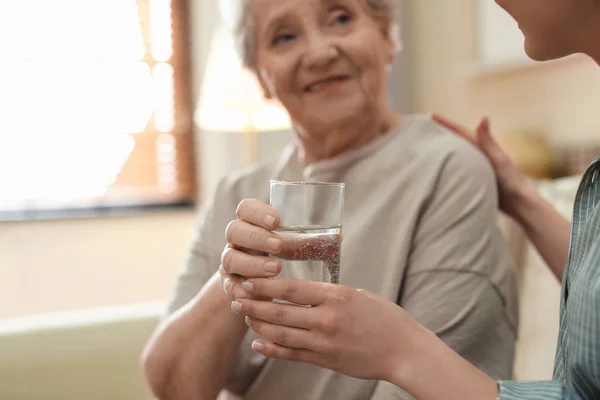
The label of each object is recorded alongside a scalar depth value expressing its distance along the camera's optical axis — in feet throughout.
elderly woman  3.29
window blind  10.41
